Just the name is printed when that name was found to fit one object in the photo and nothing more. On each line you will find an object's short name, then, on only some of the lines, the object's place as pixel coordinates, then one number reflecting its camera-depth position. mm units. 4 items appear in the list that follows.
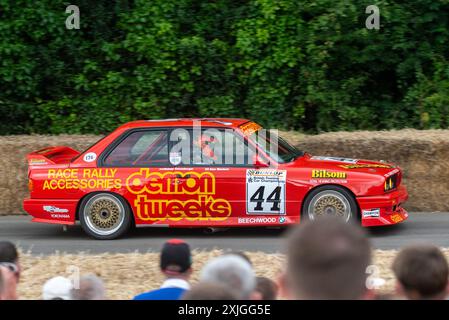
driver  21321
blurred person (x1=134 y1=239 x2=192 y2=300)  10264
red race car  20925
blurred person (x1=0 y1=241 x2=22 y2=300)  9430
